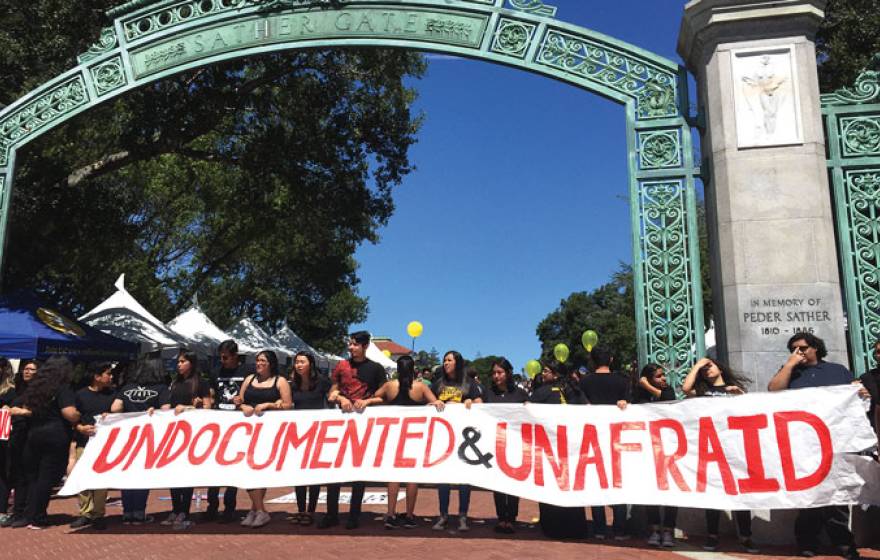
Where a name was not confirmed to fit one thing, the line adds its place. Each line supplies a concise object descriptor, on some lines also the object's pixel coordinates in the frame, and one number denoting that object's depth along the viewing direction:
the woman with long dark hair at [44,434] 6.55
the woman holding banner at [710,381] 6.00
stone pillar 6.81
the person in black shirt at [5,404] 7.03
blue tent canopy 9.94
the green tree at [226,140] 11.16
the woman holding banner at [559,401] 5.94
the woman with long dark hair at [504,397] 6.31
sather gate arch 7.51
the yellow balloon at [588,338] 13.00
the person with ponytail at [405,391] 6.67
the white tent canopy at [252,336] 20.45
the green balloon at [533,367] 15.10
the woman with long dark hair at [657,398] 5.66
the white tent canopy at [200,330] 17.92
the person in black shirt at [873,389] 5.62
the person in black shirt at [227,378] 6.74
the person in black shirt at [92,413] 6.53
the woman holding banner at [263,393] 6.56
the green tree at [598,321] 46.12
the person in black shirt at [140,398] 6.70
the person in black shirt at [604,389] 6.15
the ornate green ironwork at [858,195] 7.06
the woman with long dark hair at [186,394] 6.57
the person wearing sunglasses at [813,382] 5.29
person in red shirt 6.48
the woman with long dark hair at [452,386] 6.63
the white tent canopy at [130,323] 14.99
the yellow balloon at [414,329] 22.16
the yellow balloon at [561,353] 15.64
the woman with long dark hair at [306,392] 6.71
